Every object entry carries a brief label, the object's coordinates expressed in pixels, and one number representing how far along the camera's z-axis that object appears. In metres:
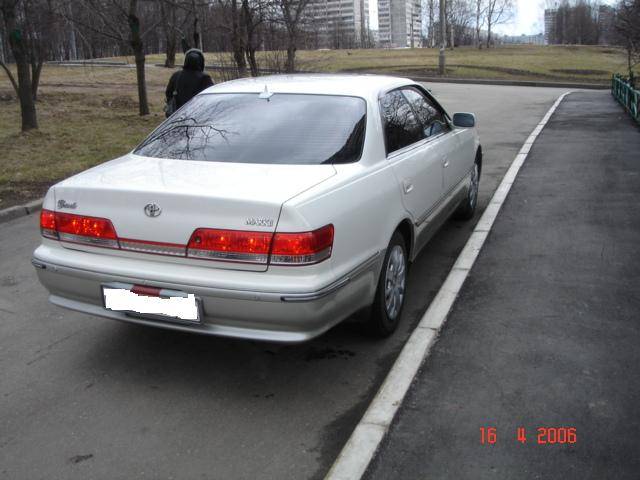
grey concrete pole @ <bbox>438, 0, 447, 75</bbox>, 37.97
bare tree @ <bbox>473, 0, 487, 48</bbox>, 79.35
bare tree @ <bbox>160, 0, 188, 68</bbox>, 38.94
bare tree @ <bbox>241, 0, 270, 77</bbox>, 17.61
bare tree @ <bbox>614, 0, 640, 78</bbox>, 16.91
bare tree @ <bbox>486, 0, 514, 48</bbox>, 79.88
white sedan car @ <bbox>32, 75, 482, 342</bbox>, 3.33
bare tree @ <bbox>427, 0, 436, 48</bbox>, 94.75
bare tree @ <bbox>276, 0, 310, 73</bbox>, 19.77
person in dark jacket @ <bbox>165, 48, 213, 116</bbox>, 8.71
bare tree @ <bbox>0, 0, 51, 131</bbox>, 12.32
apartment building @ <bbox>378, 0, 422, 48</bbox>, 160.88
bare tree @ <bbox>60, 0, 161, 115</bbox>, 15.85
